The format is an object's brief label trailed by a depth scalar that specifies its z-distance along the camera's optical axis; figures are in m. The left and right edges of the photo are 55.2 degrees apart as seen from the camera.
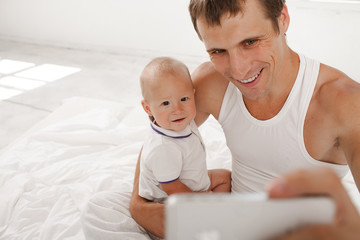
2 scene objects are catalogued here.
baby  1.24
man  1.02
